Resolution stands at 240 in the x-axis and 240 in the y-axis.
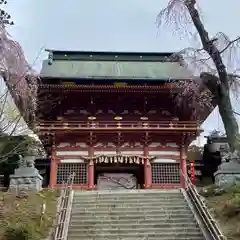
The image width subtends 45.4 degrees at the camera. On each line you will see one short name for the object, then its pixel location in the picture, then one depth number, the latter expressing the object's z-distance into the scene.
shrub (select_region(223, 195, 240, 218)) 9.29
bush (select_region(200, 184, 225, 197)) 11.32
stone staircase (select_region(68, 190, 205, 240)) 8.58
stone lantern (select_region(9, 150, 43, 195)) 12.06
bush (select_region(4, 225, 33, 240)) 7.92
